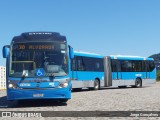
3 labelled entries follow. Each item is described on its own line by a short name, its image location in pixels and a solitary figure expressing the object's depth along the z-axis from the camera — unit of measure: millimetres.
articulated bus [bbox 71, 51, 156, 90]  27853
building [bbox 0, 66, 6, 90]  37719
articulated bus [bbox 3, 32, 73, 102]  15641
